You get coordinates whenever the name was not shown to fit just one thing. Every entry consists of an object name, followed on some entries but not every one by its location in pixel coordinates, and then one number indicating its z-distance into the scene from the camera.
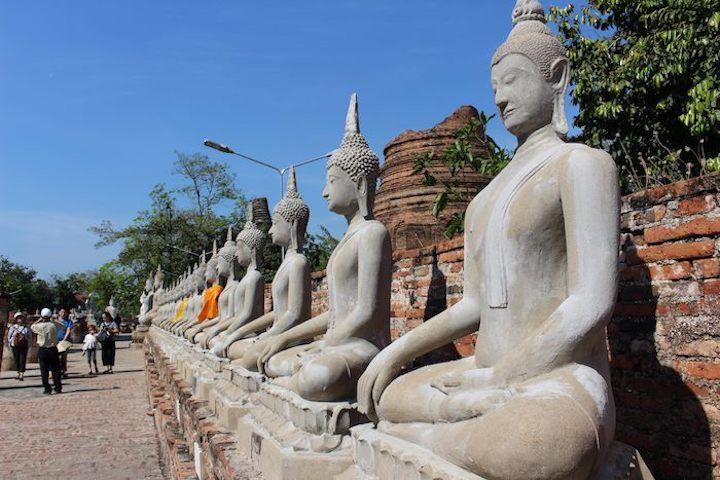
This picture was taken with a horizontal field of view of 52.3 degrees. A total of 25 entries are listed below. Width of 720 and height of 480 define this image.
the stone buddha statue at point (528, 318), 2.18
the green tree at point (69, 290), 74.25
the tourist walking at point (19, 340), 17.34
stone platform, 2.49
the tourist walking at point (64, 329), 18.62
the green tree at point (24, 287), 60.06
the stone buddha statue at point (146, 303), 32.18
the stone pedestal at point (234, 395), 5.03
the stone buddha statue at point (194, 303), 12.47
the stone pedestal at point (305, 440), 3.38
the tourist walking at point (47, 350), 14.23
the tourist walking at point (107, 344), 20.72
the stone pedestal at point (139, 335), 32.56
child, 19.78
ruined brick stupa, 13.35
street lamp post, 19.81
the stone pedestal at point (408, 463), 2.32
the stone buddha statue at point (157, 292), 30.20
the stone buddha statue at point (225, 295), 8.64
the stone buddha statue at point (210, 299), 10.70
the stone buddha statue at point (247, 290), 7.27
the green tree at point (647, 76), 8.23
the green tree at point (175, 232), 35.38
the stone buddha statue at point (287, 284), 5.49
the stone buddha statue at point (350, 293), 3.70
